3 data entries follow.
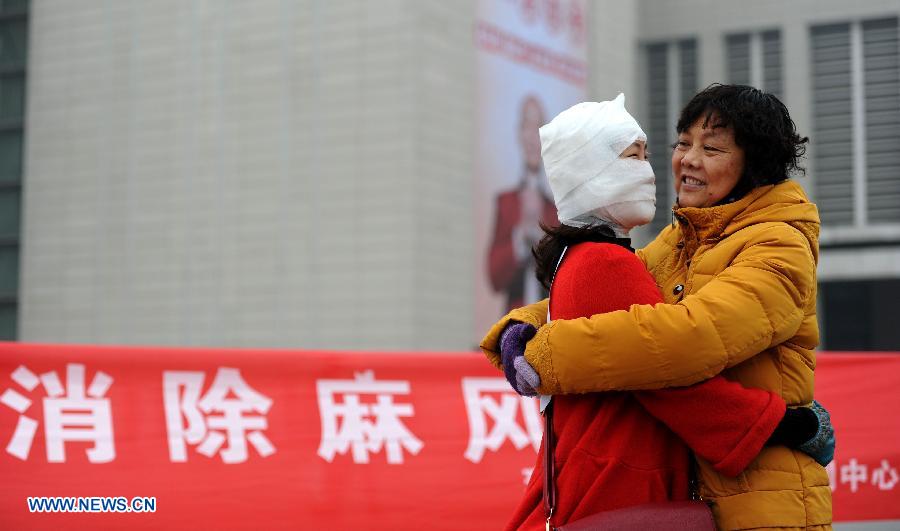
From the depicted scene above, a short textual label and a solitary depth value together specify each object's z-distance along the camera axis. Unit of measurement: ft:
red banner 18.65
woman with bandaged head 7.84
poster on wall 70.64
